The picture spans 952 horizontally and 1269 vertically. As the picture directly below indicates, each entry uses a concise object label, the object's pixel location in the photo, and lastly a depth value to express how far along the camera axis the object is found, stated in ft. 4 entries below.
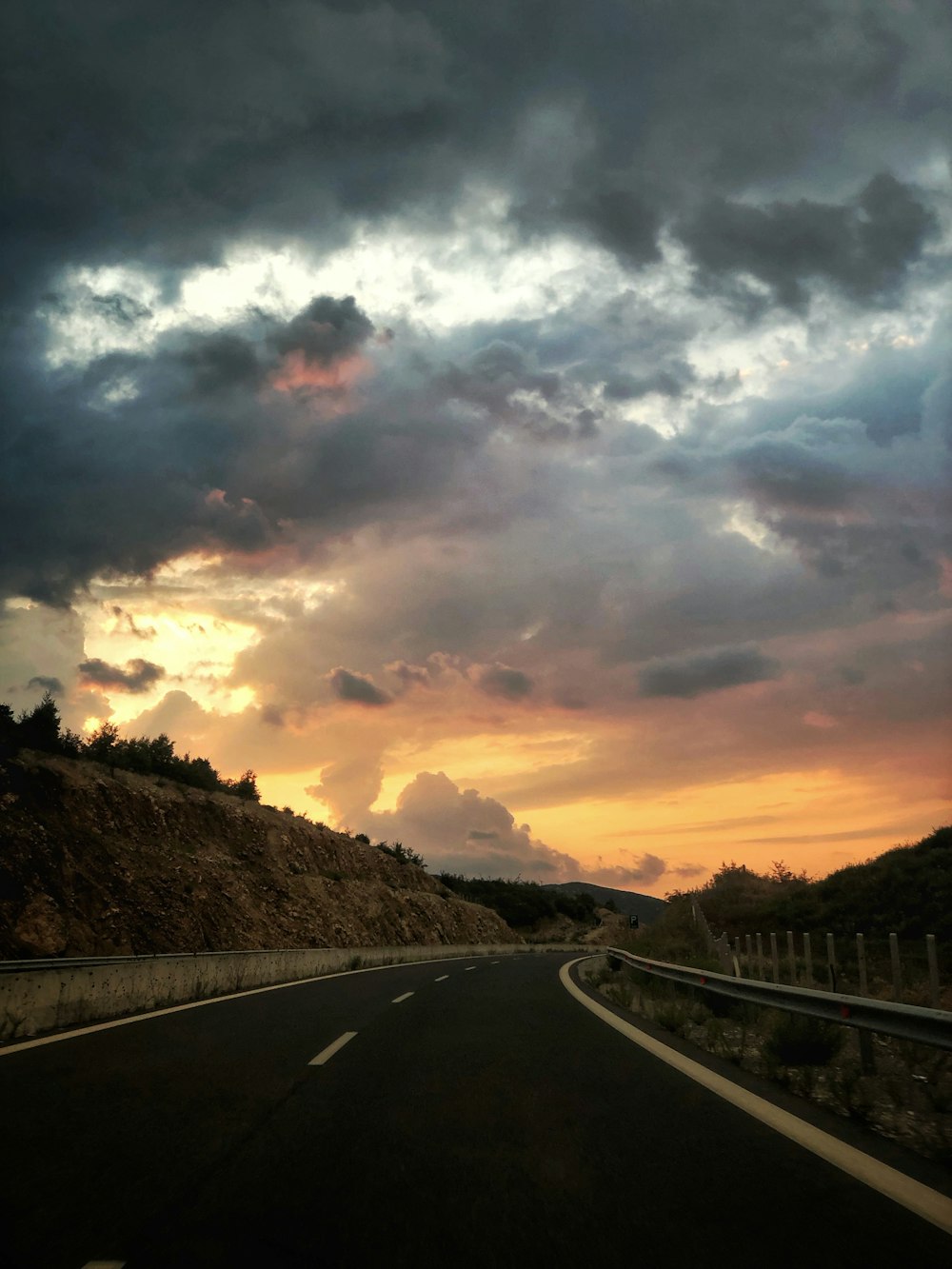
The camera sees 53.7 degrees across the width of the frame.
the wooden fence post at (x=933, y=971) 37.14
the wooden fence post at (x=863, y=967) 48.75
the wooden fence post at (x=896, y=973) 42.52
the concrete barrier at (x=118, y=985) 34.04
